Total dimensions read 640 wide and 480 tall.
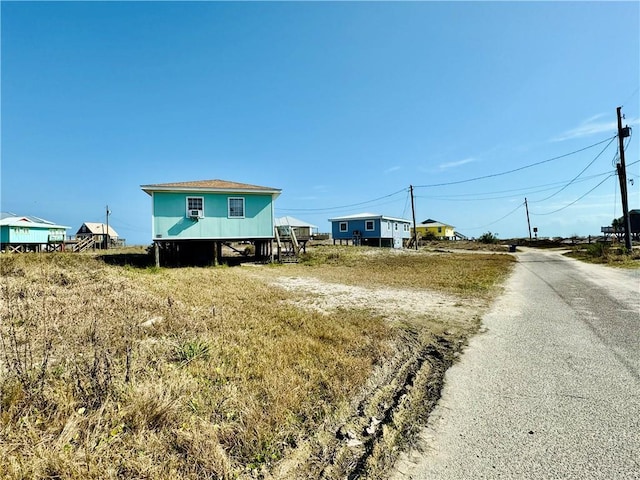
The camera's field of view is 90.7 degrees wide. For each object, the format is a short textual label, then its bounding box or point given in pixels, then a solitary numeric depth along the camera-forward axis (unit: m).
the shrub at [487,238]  58.47
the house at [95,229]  55.66
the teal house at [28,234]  29.25
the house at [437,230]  74.50
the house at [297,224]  25.28
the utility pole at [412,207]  38.55
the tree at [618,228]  39.86
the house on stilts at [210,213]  17.48
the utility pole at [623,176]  20.81
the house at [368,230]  38.82
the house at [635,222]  41.41
